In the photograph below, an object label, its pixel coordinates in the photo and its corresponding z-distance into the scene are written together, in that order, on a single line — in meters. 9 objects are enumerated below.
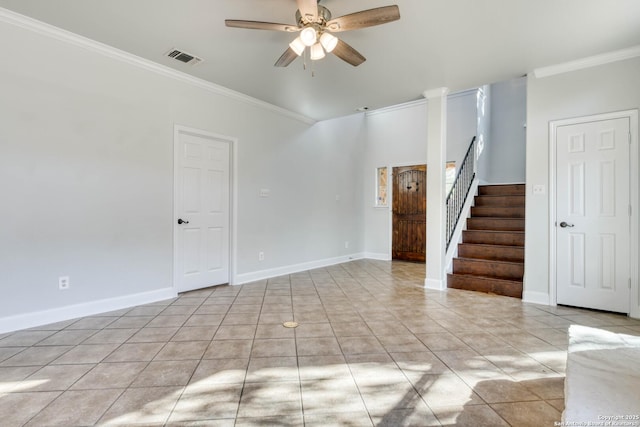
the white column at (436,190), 4.23
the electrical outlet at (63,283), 2.90
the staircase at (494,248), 4.06
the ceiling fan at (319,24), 2.18
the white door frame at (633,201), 3.12
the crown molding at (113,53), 2.67
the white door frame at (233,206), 4.43
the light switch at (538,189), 3.62
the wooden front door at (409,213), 6.46
